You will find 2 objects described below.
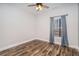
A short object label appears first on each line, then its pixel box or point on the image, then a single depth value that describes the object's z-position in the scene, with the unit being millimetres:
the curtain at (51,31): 2335
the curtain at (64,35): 2251
